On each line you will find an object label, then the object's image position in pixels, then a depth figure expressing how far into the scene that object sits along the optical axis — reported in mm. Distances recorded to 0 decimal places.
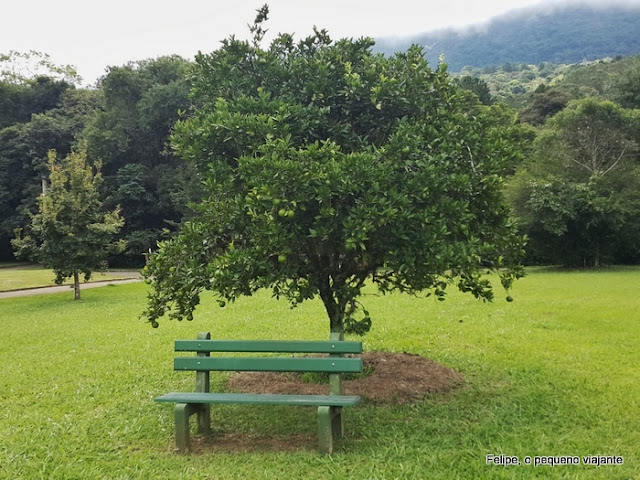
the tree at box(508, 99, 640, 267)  24547
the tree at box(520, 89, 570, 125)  44469
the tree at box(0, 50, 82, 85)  54934
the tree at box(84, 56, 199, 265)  41219
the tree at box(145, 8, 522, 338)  4562
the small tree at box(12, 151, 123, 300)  17781
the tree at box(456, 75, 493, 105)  48875
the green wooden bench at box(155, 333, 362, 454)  4328
